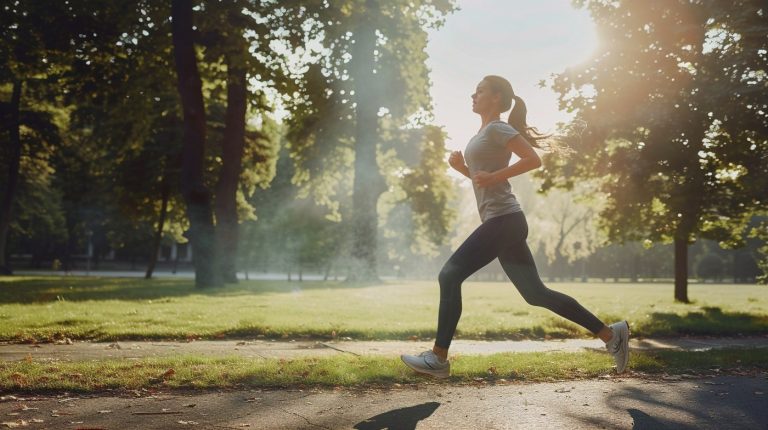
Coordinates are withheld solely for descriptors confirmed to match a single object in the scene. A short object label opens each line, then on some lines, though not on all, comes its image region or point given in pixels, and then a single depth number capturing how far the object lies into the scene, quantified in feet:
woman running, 15.89
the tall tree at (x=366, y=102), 87.04
